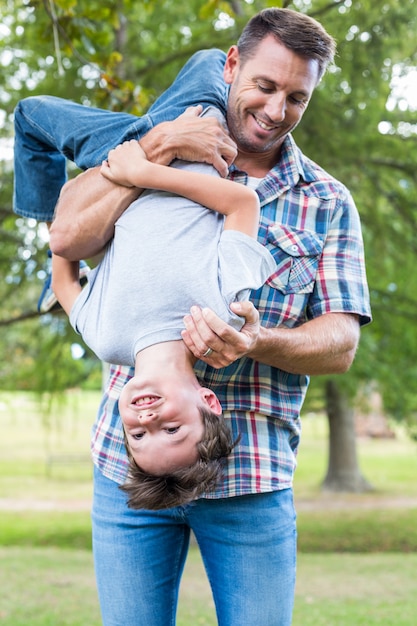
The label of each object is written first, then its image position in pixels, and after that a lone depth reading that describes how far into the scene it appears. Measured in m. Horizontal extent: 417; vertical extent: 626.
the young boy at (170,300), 2.05
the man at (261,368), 2.24
